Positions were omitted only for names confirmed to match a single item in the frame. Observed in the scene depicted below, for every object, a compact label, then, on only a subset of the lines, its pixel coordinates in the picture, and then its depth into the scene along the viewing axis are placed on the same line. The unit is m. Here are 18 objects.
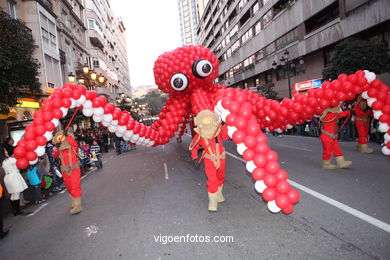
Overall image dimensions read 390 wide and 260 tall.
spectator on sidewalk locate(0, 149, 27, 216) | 5.62
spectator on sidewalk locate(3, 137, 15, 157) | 8.35
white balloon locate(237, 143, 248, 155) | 3.80
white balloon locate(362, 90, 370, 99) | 5.98
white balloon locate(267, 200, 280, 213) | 3.39
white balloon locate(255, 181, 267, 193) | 3.53
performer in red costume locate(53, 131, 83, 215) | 5.23
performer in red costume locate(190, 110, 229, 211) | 4.41
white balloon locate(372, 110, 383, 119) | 5.77
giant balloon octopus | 3.63
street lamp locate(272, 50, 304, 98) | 15.57
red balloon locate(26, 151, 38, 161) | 4.73
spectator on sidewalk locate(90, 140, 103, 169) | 10.36
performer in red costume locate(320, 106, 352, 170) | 6.25
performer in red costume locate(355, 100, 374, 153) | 8.05
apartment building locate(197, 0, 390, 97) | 14.45
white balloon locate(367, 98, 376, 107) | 5.91
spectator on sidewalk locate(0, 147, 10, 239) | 4.46
